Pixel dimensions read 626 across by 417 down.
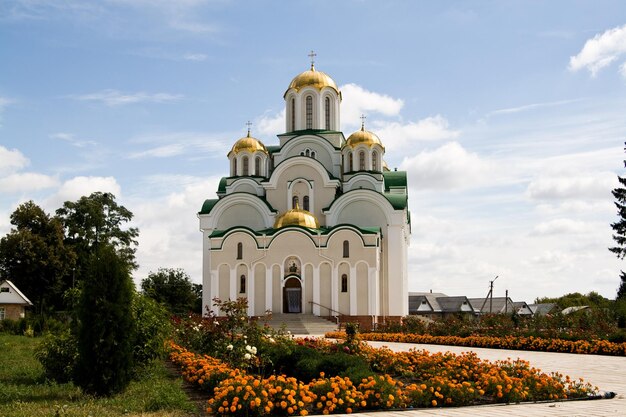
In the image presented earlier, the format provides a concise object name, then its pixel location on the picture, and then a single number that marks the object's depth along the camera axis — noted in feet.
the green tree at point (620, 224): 129.59
